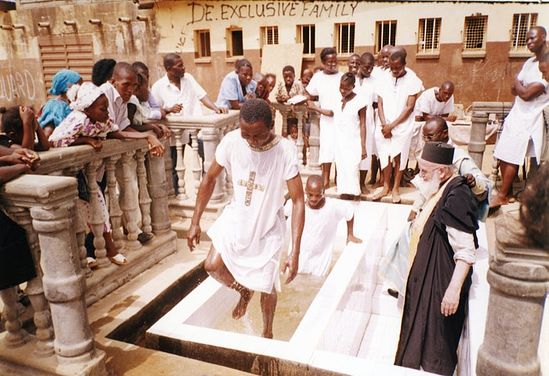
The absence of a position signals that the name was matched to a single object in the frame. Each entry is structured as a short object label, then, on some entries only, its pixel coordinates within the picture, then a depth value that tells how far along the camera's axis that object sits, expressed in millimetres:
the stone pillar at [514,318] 2020
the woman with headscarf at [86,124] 3469
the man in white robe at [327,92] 6047
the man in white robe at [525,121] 5164
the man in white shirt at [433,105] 6691
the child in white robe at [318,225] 4600
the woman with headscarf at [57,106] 3861
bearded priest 3025
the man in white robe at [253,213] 3244
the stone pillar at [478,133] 5844
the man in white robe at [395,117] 5840
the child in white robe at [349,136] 5887
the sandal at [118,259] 3983
